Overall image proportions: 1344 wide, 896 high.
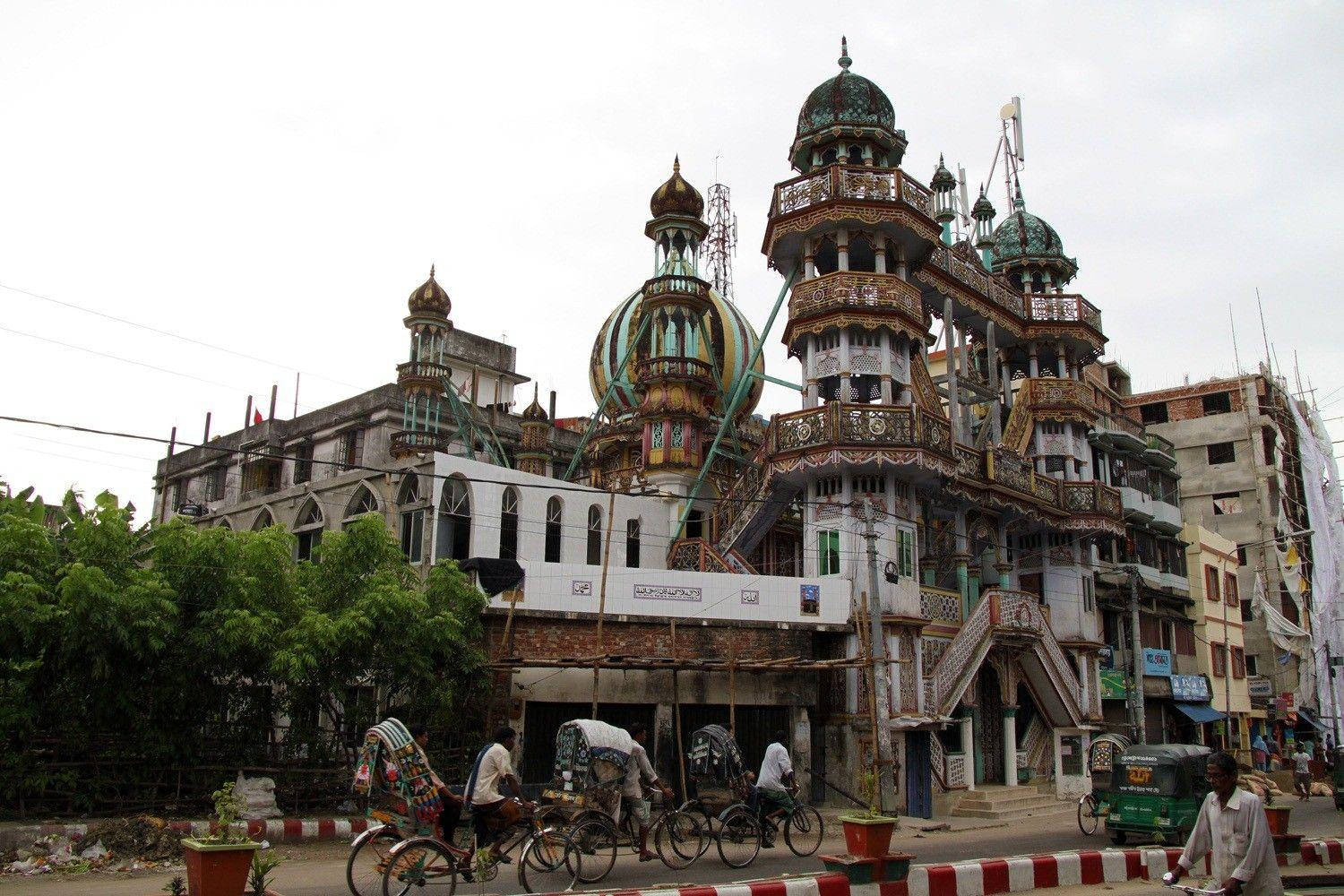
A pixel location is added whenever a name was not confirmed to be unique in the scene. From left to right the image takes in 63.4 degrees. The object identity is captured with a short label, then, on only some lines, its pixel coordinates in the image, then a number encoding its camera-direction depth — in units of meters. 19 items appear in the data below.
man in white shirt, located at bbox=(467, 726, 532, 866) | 11.02
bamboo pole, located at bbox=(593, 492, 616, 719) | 19.06
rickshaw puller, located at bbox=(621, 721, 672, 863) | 12.94
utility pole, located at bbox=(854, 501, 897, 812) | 20.09
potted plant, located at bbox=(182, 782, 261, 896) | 8.37
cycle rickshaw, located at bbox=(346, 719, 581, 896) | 9.95
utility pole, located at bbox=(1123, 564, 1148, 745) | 28.56
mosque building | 21.00
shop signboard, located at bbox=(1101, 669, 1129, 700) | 34.78
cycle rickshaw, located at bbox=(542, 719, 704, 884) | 12.05
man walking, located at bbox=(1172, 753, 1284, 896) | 7.23
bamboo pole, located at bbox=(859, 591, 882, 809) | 18.38
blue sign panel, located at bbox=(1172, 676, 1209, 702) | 38.19
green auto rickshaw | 16.75
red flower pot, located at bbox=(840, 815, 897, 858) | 10.87
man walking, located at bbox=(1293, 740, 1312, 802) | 28.08
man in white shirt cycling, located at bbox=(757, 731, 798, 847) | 14.53
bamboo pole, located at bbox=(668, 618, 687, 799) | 17.83
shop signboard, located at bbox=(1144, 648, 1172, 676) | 37.03
